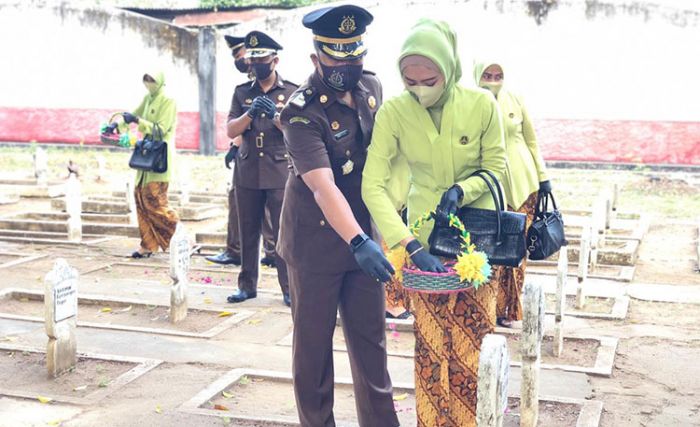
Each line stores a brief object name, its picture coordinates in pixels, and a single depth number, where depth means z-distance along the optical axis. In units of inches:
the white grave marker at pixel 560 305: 234.7
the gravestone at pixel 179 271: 281.3
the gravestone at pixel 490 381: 132.3
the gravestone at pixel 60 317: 225.9
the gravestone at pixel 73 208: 427.8
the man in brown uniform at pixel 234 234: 353.4
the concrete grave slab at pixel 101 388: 213.5
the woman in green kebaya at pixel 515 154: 256.8
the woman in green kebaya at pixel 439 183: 154.6
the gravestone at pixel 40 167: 667.4
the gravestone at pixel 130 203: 494.3
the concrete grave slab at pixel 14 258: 376.9
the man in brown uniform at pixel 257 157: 296.0
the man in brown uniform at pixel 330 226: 164.1
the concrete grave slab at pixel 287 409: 198.2
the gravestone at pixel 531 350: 176.7
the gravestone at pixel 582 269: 280.7
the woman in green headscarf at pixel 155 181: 383.6
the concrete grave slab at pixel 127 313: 277.1
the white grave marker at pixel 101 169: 720.3
